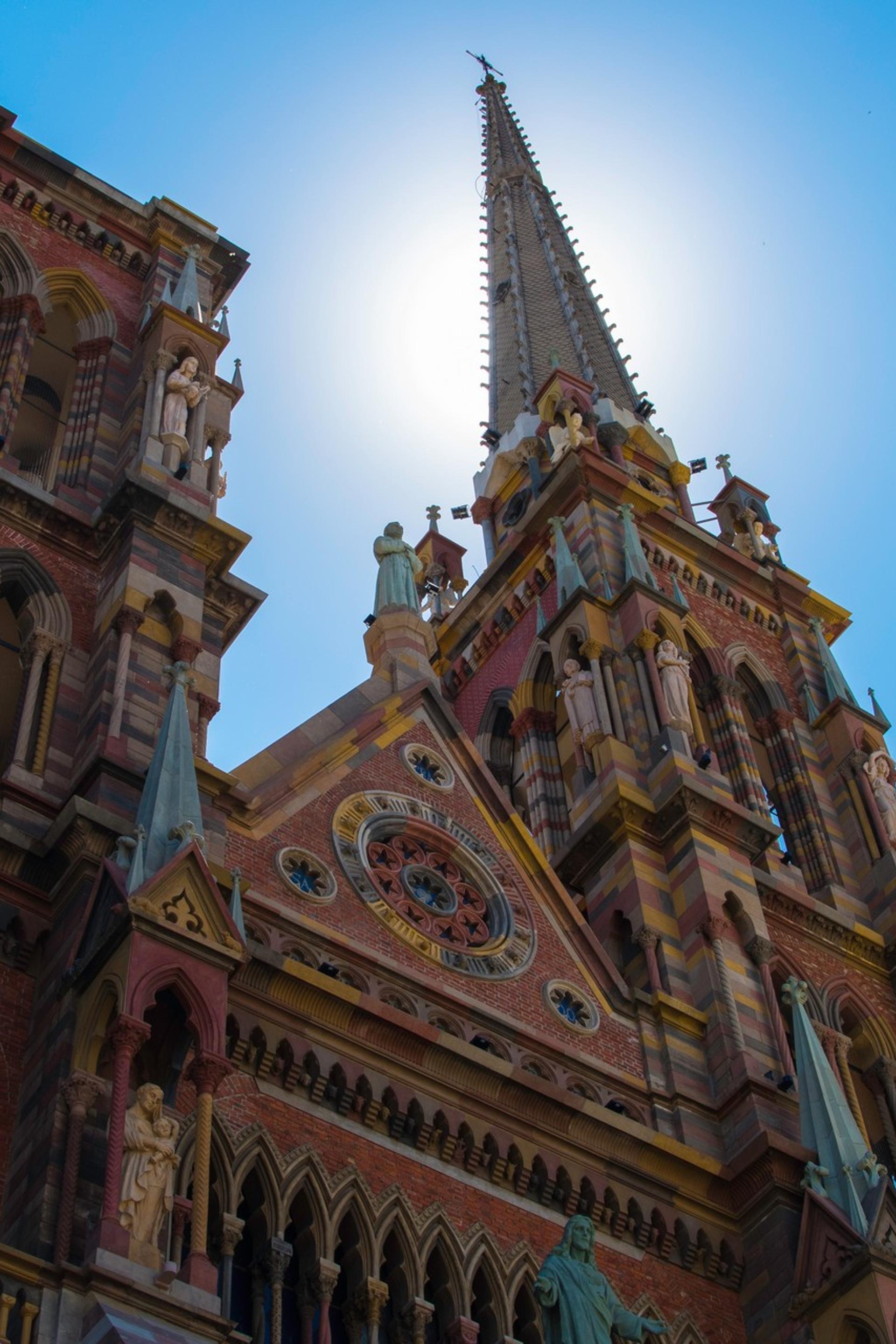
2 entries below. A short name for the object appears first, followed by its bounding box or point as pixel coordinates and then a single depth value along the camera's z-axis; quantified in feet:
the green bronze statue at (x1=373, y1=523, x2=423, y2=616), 87.61
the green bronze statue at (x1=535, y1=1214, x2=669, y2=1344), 52.85
